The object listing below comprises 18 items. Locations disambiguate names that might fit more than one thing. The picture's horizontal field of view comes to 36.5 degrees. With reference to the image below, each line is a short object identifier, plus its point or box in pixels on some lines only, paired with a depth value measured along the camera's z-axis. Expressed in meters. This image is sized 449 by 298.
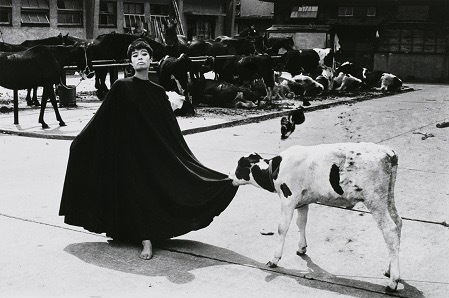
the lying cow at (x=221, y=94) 19.16
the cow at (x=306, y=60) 25.03
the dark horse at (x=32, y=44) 18.84
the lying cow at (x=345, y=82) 25.77
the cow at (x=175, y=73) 17.66
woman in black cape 6.22
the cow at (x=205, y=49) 23.83
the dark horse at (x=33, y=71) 14.53
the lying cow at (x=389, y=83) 26.98
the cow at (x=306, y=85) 22.98
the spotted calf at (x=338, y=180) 5.39
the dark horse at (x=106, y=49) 20.97
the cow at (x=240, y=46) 24.30
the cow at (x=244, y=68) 19.91
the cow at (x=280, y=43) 29.58
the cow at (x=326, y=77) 24.58
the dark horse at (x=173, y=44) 22.09
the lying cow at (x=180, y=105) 16.36
